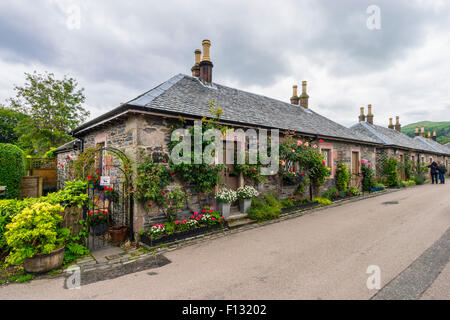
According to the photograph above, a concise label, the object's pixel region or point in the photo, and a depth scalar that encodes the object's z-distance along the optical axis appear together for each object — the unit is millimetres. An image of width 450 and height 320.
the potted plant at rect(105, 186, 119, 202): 6160
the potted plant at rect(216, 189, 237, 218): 6875
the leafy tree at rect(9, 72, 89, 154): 20109
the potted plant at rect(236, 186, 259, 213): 7613
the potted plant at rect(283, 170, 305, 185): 9055
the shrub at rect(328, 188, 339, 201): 11219
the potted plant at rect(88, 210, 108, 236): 6277
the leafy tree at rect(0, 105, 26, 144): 28612
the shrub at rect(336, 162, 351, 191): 11930
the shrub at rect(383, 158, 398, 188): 16266
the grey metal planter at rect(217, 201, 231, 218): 6930
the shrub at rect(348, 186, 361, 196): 12476
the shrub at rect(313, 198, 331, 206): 10200
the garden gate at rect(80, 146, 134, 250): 5582
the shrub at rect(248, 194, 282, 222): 7449
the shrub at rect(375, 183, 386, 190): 14550
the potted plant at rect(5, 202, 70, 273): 3809
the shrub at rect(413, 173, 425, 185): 18875
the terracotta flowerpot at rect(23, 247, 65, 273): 3914
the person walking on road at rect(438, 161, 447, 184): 19109
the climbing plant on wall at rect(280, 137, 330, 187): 9076
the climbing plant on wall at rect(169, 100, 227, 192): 6184
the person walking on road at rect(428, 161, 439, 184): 19250
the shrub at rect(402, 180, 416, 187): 16881
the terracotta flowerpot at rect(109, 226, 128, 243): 5543
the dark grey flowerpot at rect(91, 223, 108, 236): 6277
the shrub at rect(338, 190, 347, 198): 11883
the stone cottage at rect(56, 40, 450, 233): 5867
